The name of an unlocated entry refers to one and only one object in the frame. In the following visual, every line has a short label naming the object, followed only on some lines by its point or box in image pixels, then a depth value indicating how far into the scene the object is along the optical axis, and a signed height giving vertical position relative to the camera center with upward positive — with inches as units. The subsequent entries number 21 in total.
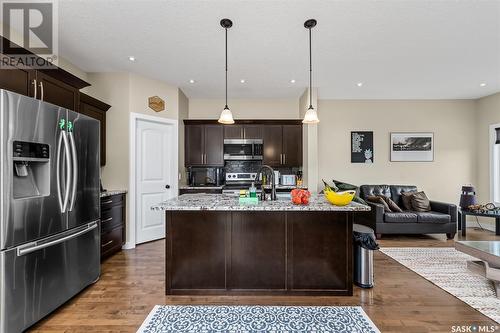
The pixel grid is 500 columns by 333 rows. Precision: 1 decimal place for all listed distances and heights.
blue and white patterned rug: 78.4 -51.2
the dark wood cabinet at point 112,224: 134.6 -32.7
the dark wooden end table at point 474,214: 168.7 -34.1
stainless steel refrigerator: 69.9 -13.0
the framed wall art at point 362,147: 218.2 +17.8
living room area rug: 92.9 -51.1
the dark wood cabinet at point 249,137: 206.7 +24.0
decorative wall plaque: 171.0 +45.5
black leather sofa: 175.2 -39.3
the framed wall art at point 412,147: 217.0 +17.5
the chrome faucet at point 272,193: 105.3 -11.2
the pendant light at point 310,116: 111.7 +23.2
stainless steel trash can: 104.3 -38.3
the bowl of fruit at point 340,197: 95.0 -11.7
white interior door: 165.6 -4.0
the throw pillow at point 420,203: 187.5 -27.6
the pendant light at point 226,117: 112.9 +23.2
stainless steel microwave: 207.6 +15.5
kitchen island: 96.5 -33.2
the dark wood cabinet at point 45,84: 85.0 +32.8
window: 200.2 +3.0
